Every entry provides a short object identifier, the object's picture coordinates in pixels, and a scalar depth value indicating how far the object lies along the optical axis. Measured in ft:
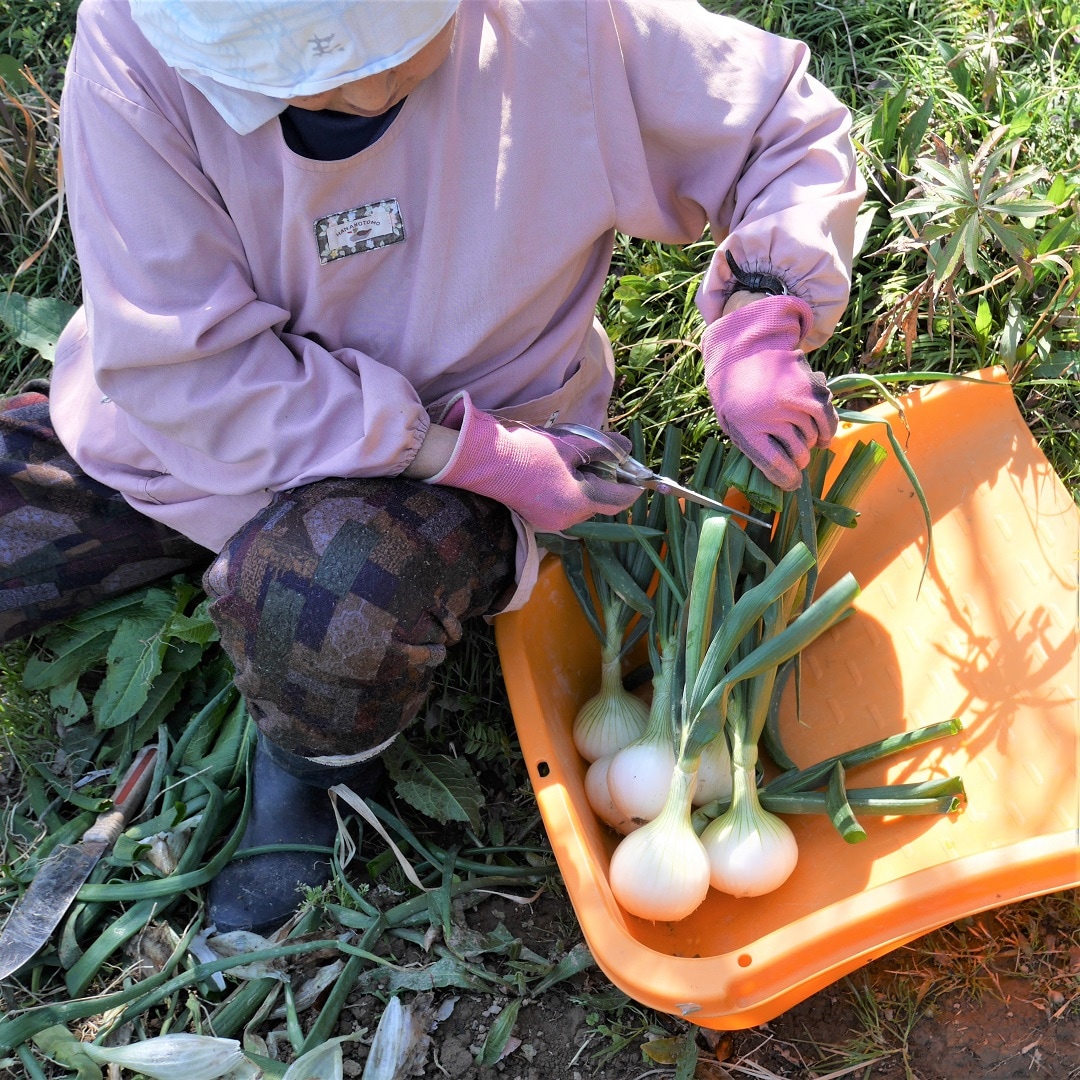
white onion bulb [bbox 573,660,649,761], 5.20
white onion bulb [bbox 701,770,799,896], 4.64
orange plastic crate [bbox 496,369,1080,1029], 4.15
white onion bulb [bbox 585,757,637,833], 5.01
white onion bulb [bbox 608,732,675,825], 4.81
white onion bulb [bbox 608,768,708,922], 4.48
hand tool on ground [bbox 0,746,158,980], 5.09
